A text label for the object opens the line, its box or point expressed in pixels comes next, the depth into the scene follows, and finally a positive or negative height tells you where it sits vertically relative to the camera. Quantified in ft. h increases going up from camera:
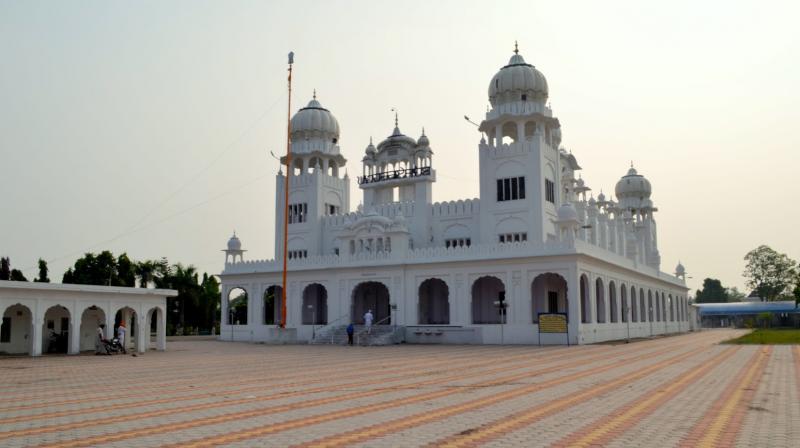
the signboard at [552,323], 112.52 -3.62
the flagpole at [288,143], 126.52 +29.06
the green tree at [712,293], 407.85 +3.66
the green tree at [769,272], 330.95 +12.91
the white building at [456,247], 123.34 +10.54
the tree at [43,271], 180.75 +8.02
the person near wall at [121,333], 98.02 -4.24
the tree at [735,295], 564.39 +3.50
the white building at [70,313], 90.12 -1.42
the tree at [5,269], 136.56 +6.59
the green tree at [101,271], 184.85 +8.24
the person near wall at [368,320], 127.17 -3.37
